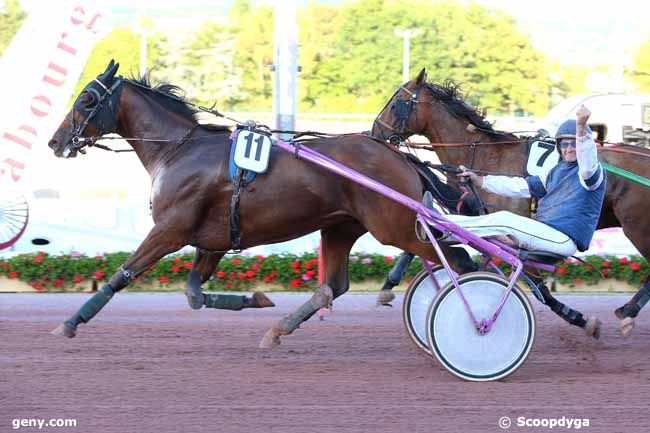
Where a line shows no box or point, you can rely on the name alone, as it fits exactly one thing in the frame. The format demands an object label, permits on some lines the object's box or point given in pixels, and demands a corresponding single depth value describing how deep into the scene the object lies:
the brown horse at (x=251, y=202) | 12.64
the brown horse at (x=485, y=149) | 14.60
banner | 24.98
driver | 11.29
